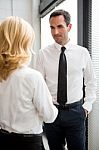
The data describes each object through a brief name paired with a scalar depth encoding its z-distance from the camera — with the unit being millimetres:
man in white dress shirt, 2053
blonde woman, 1384
